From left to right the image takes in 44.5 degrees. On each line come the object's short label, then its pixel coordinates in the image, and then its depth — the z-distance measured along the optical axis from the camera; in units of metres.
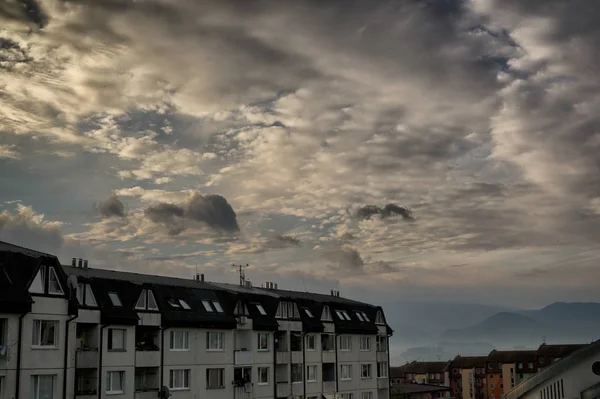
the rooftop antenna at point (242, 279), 93.72
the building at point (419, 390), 133.62
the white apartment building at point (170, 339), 54.06
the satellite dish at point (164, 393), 65.56
